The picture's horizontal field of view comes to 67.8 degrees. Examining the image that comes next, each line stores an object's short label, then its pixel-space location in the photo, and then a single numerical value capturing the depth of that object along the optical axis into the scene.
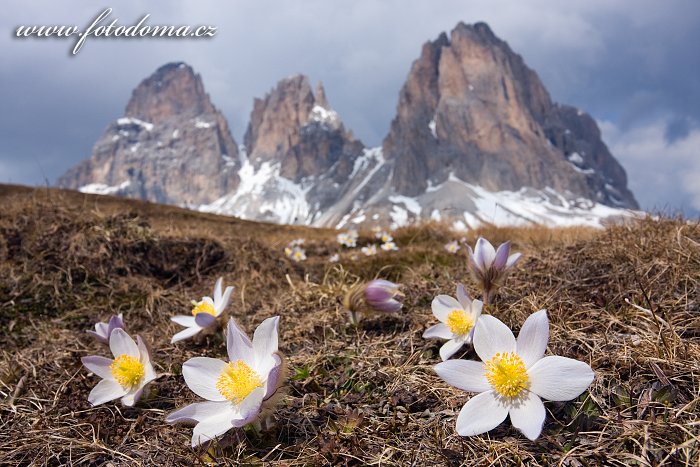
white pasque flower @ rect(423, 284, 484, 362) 0.27
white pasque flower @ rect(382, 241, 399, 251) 0.68
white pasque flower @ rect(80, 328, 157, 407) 0.26
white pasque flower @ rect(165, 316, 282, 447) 0.21
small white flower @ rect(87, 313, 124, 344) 0.30
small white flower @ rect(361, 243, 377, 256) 0.71
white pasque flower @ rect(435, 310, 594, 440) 0.20
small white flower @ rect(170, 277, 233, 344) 0.30
